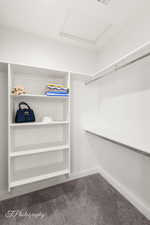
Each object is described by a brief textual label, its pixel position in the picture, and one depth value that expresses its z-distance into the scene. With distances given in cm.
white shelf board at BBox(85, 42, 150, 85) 103
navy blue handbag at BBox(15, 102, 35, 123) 149
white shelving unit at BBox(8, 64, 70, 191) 163
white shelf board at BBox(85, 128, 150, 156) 108
